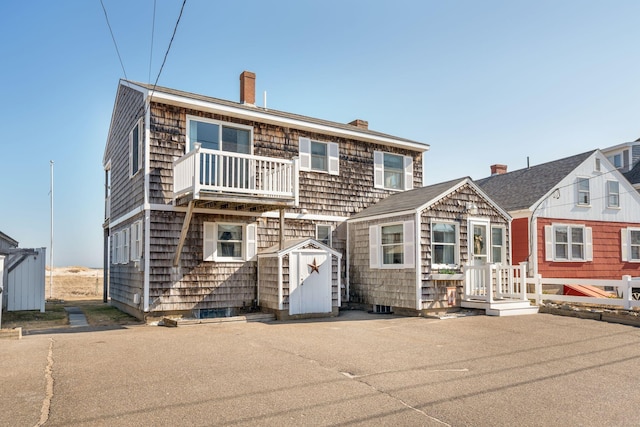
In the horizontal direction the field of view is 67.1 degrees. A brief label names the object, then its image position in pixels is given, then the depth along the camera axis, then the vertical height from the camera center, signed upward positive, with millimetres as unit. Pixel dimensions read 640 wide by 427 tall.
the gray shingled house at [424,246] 13766 -237
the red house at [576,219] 19969 +814
